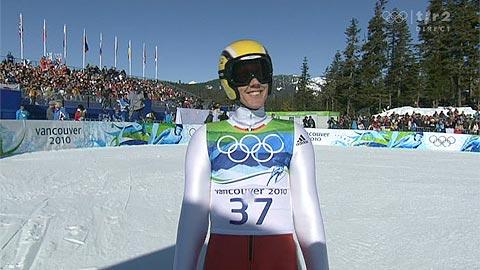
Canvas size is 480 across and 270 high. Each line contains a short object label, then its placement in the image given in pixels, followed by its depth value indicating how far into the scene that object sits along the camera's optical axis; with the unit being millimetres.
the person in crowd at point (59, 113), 17734
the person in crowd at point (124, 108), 22688
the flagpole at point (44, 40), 37688
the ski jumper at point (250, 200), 2191
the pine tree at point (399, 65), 63625
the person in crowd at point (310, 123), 28803
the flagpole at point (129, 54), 46719
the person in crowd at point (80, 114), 18994
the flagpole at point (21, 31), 35250
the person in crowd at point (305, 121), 28962
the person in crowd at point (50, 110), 17391
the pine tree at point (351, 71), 65500
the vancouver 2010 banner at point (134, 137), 14164
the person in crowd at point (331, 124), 32188
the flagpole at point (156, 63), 49969
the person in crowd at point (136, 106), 22844
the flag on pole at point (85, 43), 40938
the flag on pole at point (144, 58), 49112
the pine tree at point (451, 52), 54875
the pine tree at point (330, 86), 80562
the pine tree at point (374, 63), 63562
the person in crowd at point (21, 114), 15009
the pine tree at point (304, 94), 90375
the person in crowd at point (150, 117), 23417
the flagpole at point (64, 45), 40062
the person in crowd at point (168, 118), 26203
